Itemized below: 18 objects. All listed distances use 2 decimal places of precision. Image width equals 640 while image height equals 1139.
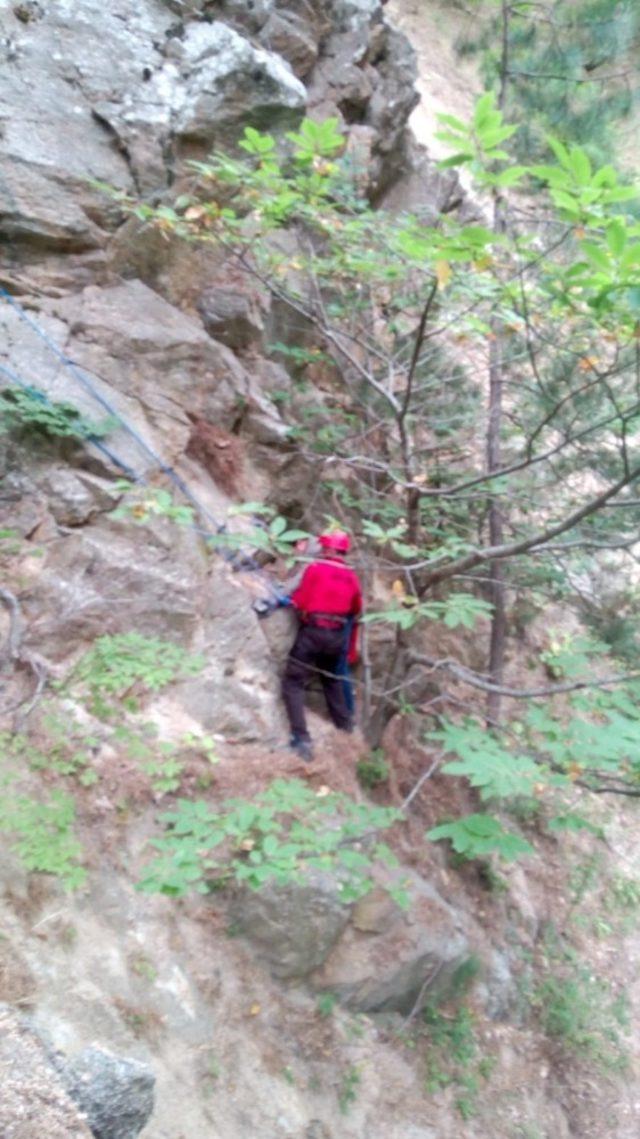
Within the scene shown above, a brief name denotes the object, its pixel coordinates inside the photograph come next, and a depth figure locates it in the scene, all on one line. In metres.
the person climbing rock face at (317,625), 5.96
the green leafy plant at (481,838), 3.54
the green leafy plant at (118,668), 4.70
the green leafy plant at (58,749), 4.61
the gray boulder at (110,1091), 2.47
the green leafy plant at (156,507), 3.87
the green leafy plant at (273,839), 3.35
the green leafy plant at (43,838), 4.13
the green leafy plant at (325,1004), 5.26
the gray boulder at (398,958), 5.45
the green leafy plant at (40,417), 5.66
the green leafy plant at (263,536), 3.74
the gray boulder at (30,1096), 1.95
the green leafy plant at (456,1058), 5.67
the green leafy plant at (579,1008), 6.68
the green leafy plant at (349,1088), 5.02
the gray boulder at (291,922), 5.03
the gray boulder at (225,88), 7.32
